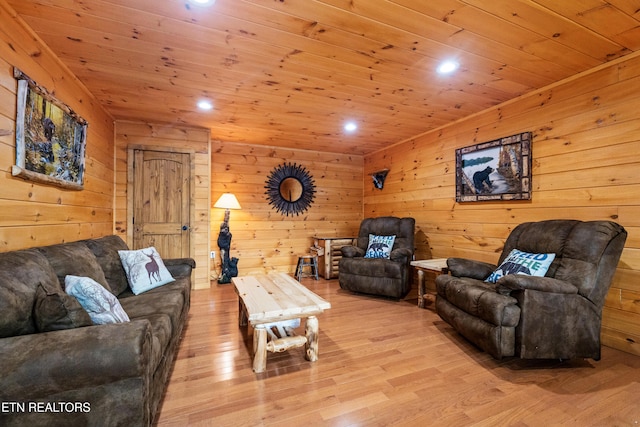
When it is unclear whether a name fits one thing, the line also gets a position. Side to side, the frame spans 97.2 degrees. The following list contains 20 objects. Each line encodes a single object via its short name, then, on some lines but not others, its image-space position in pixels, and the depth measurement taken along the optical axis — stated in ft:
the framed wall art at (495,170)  9.41
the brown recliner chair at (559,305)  6.37
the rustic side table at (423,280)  10.55
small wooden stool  15.67
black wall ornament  16.14
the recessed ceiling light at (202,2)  5.31
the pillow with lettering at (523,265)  7.30
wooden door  12.34
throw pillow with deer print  7.86
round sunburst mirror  16.31
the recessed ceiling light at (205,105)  10.18
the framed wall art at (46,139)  5.83
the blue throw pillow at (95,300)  4.65
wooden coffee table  6.32
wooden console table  15.66
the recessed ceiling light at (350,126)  12.53
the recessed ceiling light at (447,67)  7.51
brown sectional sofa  3.34
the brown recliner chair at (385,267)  11.68
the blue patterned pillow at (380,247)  12.91
